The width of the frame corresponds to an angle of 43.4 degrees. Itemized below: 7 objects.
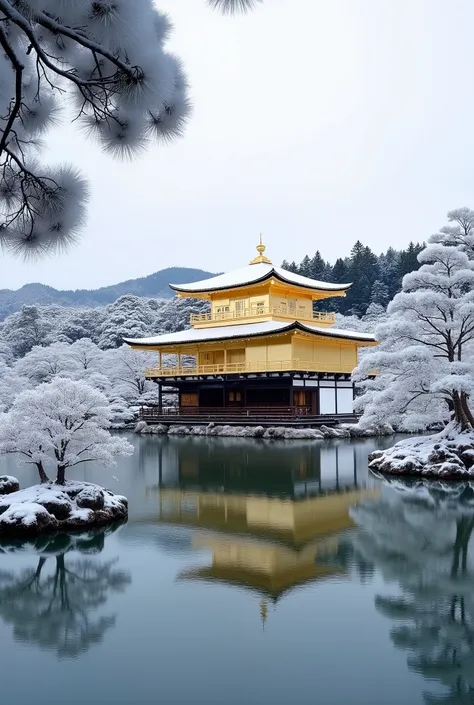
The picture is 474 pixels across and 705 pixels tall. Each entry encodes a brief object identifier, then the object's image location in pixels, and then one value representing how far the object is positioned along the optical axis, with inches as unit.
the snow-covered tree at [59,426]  388.8
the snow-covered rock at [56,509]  338.3
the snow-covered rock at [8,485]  411.8
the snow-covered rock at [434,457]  532.1
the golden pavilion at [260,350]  1031.0
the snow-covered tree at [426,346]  552.1
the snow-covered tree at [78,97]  114.0
